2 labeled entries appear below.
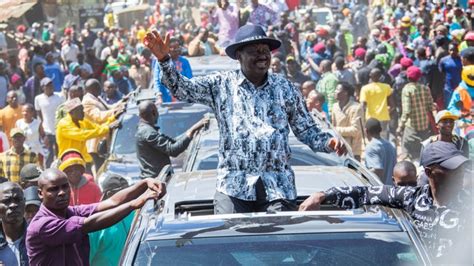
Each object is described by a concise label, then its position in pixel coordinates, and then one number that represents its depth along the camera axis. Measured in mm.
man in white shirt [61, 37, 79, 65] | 27000
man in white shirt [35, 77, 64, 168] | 16344
